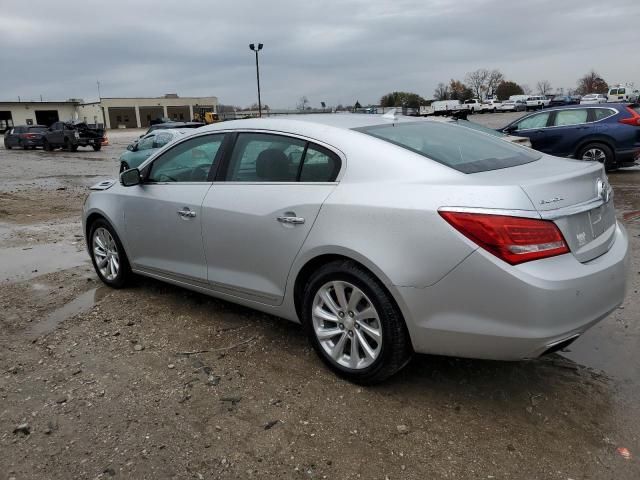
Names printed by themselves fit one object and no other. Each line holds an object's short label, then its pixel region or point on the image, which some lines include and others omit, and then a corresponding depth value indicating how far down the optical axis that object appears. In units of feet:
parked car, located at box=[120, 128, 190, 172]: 50.01
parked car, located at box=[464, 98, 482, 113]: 233.27
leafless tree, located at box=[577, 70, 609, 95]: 389.89
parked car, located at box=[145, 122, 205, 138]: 64.21
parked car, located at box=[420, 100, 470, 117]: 228.43
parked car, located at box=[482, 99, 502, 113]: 239.91
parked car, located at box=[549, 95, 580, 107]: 203.72
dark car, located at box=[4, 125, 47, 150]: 118.21
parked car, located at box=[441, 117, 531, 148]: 42.98
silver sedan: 9.00
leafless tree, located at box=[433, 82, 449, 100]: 390.42
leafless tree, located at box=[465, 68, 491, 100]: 384.27
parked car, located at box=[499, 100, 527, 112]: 233.04
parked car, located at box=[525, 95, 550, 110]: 233.37
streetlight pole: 119.53
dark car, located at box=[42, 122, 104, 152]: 105.40
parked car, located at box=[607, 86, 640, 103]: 220.35
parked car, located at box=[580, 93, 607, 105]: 203.62
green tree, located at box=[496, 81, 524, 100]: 372.58
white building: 280.10
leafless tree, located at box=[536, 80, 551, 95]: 416.36
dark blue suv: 40.75
